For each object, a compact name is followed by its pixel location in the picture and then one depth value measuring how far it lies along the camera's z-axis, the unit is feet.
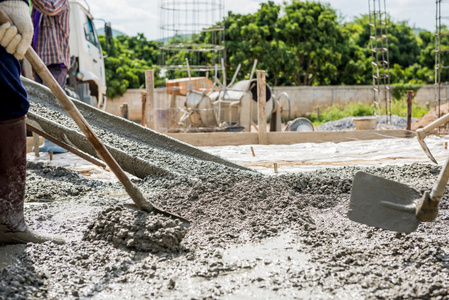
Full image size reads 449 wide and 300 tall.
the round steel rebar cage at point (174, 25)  29.62
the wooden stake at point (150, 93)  24.53
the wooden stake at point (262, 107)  22.40
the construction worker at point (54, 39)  16.39
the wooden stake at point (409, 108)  25.68
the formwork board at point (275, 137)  22.13
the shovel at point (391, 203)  6.41
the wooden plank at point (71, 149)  11.89
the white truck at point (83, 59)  24.93
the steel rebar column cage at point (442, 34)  26.57
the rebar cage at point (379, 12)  29.18
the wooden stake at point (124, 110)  27.50
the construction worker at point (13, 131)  6.50
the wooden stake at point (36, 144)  16.73
